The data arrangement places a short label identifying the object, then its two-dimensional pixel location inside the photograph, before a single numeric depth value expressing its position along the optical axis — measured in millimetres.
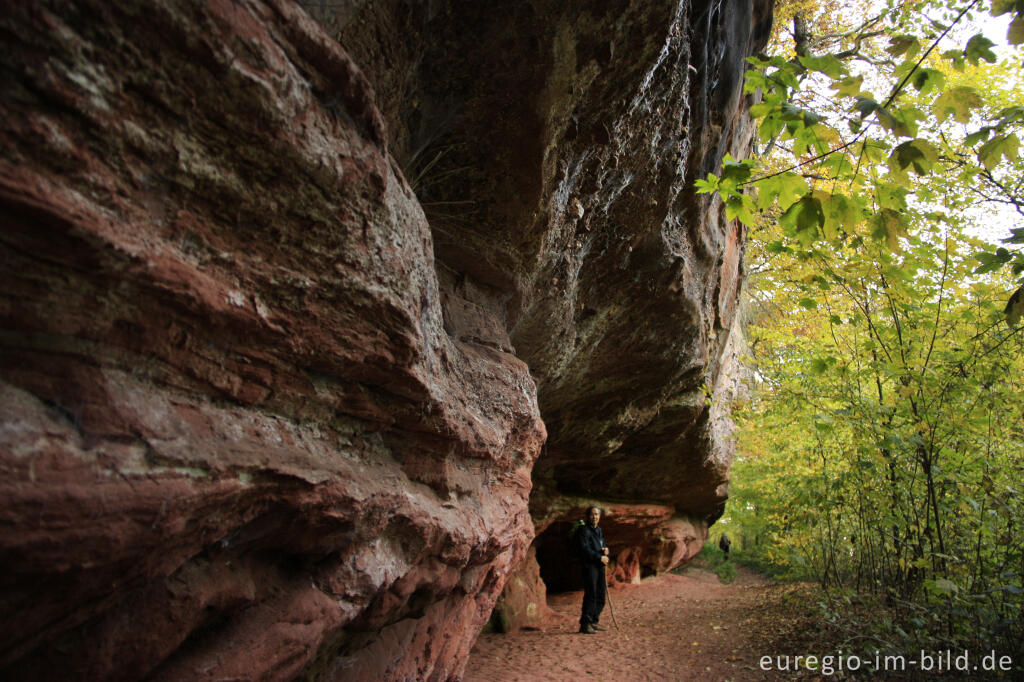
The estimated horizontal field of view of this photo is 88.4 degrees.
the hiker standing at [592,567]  7887
